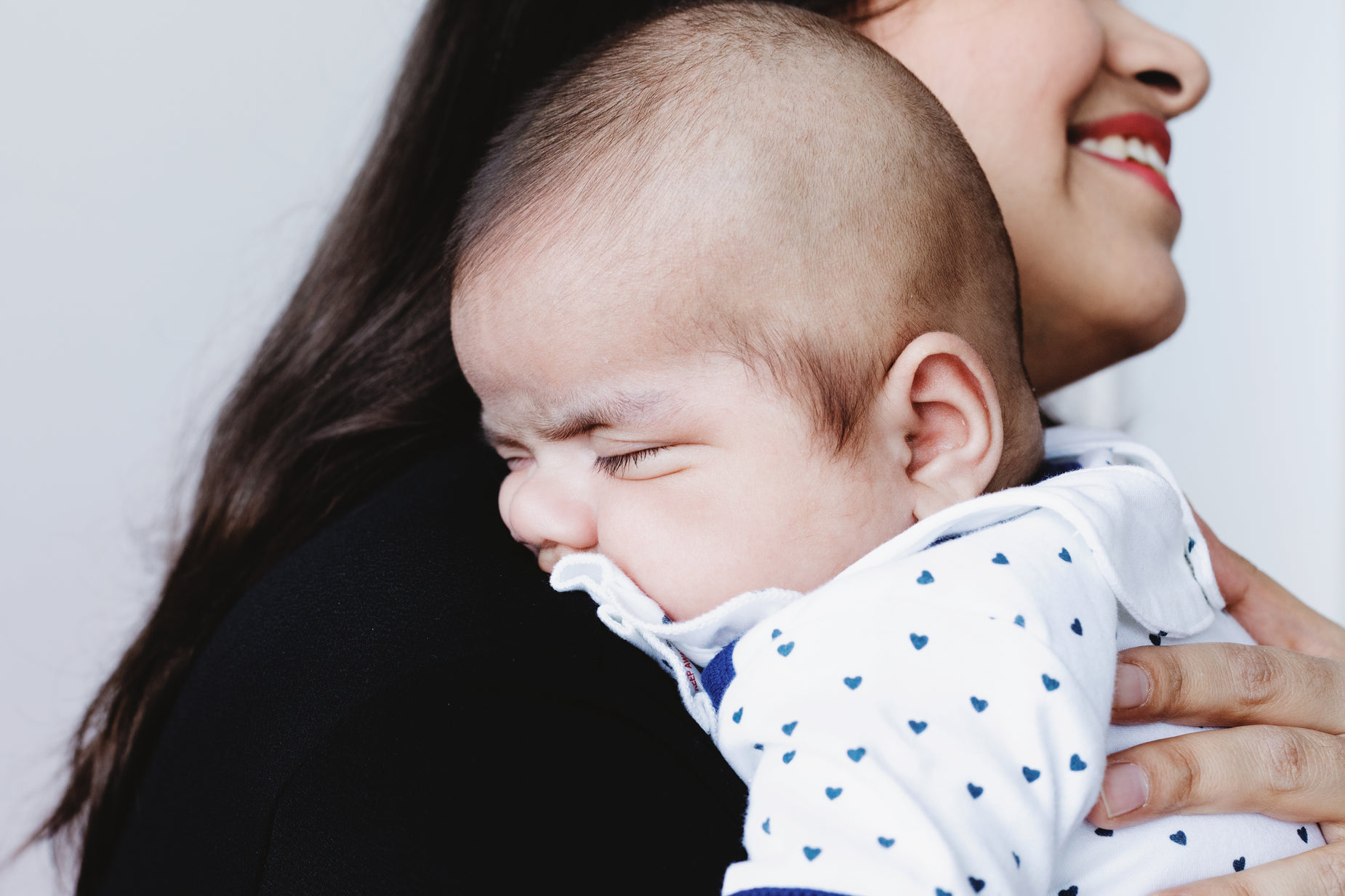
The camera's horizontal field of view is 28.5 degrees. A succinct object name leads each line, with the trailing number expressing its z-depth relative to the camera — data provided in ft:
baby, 1.77
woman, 1.77
